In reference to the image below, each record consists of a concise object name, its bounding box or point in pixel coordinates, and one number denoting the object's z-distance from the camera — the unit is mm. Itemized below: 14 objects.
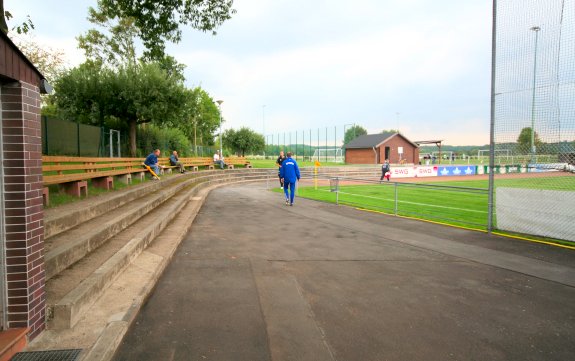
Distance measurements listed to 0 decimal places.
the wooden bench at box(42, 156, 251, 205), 7277
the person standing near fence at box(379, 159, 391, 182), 26458
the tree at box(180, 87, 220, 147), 71725
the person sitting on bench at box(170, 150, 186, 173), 22406
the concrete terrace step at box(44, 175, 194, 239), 5395
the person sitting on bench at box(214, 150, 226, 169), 30781
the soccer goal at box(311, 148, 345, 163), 61797
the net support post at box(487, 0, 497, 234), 8477
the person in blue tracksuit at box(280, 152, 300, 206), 13656
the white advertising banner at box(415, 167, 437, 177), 36094
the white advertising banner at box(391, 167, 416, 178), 34156
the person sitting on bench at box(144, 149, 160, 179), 16078
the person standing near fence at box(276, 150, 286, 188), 20531
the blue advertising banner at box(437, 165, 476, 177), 37625
